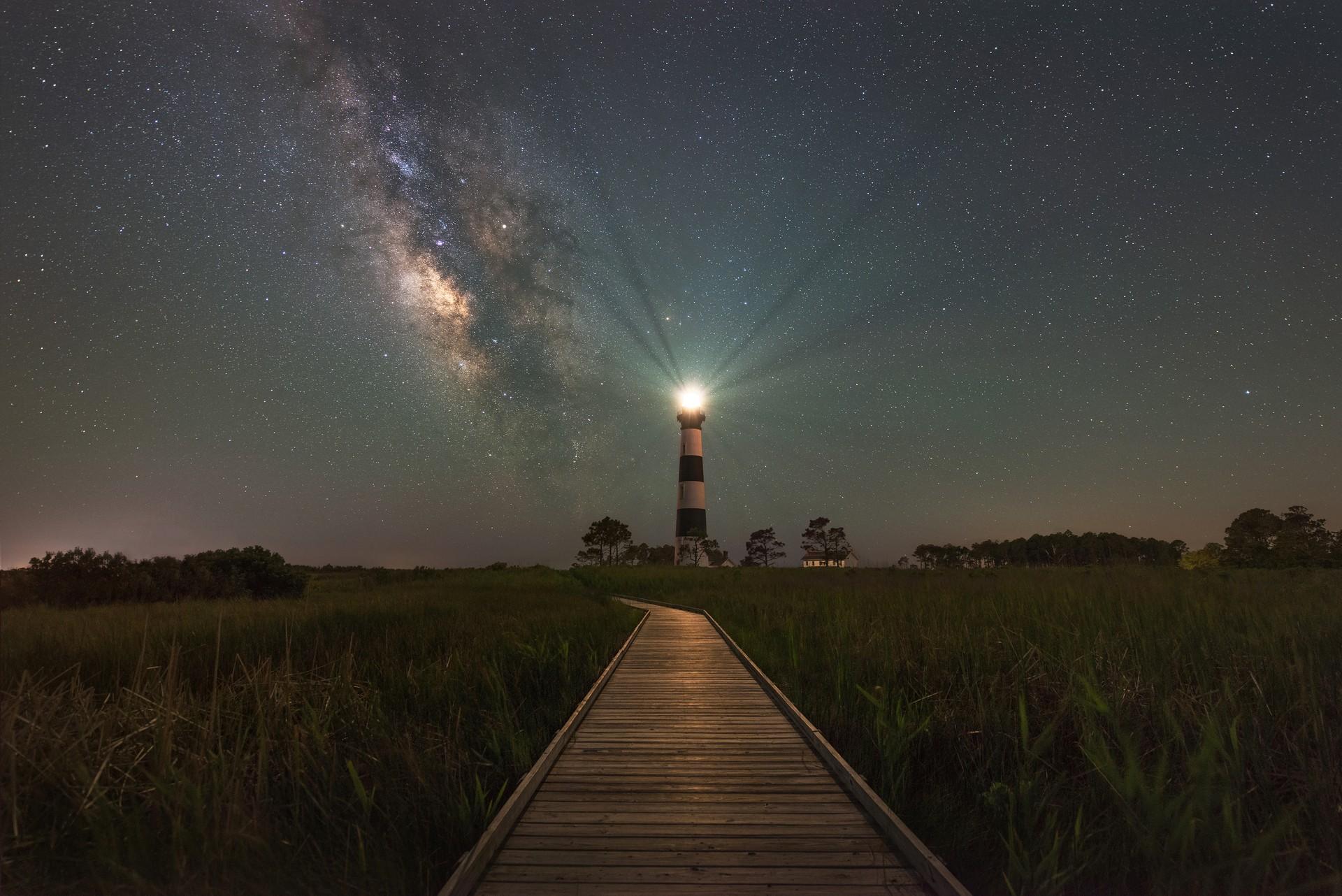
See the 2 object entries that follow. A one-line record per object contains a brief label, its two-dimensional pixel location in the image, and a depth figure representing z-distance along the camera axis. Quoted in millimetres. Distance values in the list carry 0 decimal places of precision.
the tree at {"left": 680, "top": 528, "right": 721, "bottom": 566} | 57062
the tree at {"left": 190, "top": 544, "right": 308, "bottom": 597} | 22922
